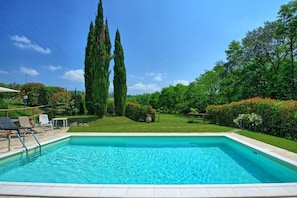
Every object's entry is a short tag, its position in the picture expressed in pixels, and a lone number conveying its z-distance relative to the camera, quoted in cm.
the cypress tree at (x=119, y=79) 1164
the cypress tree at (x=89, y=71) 1124
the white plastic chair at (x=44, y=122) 734
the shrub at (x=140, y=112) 1124
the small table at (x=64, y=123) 878
